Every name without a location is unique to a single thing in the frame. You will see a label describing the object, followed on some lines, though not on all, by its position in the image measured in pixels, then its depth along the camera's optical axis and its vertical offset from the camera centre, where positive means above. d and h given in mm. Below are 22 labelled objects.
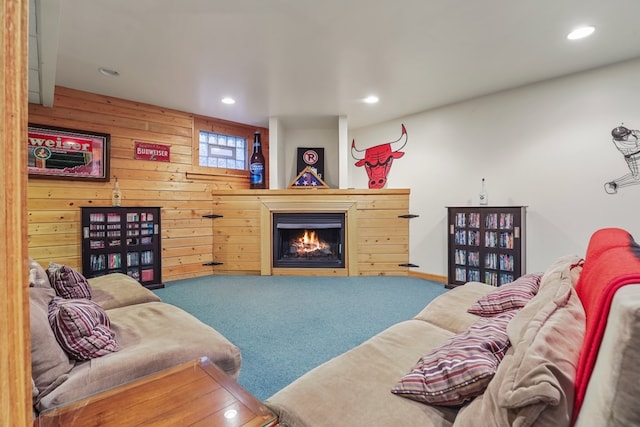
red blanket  586 -195
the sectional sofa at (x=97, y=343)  1056 -608
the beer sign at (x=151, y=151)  4023 +849
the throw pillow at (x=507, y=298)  1506 -463
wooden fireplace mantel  4461 -178
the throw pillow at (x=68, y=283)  1865 -458
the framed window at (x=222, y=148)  4547 +1055
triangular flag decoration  4750 +515
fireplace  4531 -447
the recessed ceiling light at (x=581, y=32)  2346 +1452
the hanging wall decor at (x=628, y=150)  2787 +574
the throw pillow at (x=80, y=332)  1195 -501
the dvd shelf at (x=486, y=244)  3305 -396
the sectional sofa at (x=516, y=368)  498 -404
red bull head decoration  4656 +896
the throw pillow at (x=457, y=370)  840 -482
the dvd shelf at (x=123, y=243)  3393 -372
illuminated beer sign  3312 +702
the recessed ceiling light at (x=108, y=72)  3035 +1477
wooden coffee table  806 -571
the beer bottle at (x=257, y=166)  4887 +761
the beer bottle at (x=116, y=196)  3740 +210
